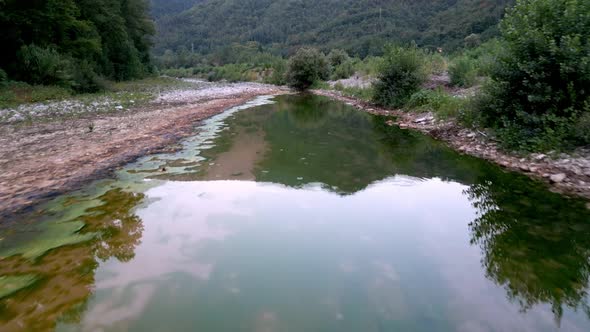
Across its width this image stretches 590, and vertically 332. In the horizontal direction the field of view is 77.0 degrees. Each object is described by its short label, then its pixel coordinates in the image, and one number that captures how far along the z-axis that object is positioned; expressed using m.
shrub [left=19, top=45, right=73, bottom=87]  21.45
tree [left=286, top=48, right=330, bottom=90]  36.53
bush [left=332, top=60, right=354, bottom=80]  39.28
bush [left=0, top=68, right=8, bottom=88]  19.06
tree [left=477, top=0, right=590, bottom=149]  8.23
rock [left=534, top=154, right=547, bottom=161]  7.94
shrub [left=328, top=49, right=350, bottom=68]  45.61
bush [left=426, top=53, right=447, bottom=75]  22.38
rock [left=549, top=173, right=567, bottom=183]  6.96
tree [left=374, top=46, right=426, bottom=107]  17.80
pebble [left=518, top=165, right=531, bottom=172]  7.79
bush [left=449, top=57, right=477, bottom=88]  18.72
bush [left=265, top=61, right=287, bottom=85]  45.59
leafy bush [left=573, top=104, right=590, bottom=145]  7.71
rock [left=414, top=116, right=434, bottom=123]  13.81
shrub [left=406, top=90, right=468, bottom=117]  12.41
